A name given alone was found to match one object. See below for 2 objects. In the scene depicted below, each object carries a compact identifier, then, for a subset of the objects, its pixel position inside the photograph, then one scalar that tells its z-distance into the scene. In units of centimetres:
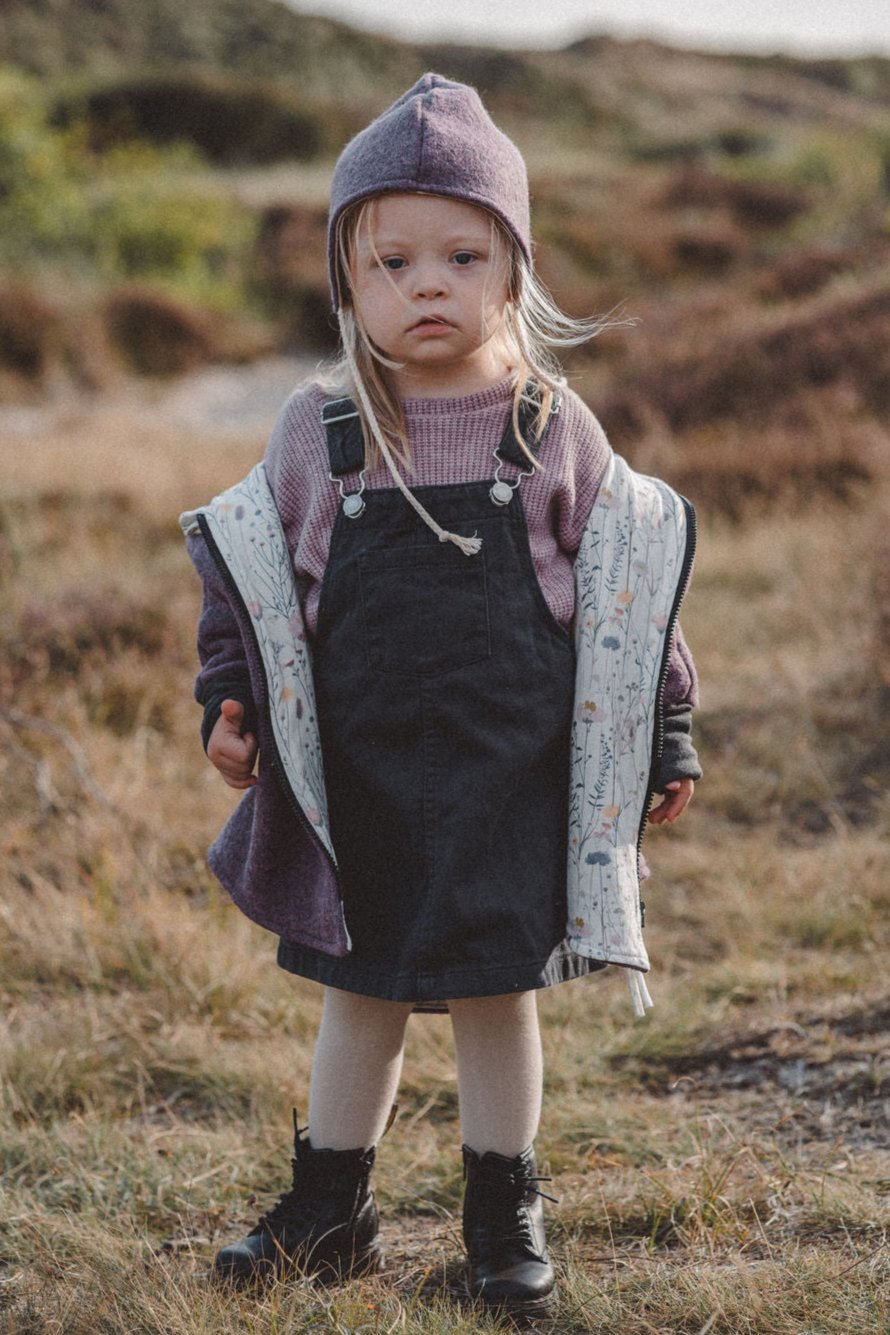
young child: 258
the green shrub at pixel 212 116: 2797
